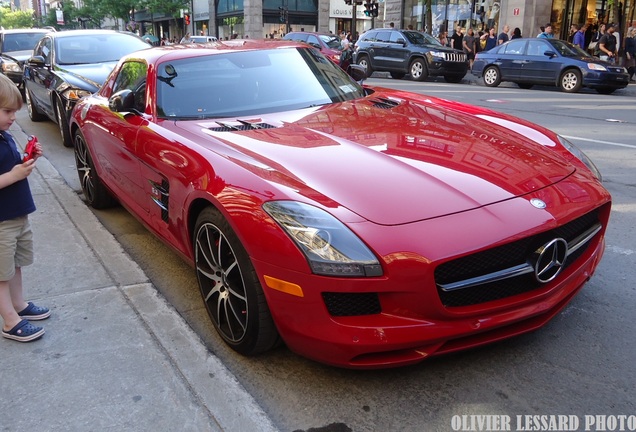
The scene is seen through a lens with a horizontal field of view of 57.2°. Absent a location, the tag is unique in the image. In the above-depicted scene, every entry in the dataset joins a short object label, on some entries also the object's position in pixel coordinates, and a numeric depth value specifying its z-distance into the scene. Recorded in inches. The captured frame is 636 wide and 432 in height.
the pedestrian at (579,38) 771.4
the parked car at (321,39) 886.4
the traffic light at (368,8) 1057.5
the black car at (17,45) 539.8
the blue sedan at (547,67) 613.0
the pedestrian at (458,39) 913.5
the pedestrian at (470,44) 888.8
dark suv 771.9
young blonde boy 112.9
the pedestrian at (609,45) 724.7
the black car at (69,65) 308.5
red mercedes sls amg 93.2
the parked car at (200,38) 1153.4
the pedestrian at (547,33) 733.3
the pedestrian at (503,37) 813.2
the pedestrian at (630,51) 753.0
